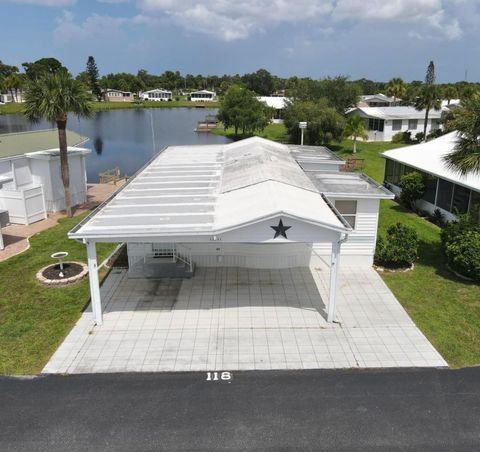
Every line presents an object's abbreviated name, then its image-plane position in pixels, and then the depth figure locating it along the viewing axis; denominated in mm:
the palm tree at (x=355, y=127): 41219
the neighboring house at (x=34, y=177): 20125
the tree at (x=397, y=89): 70500
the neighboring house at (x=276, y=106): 69388
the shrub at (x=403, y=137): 45625
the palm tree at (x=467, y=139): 13898
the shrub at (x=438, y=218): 20500
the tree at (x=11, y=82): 111181
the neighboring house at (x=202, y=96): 140750
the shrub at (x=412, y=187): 22047
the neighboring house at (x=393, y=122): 46781
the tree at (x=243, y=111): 50656
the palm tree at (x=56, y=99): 18688
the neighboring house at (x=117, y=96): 138500
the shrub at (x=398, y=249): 15344
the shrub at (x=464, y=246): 14047
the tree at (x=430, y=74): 98438
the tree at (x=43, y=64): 120788
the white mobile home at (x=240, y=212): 10930
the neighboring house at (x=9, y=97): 119312
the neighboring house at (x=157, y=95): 141250
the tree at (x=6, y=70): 125338
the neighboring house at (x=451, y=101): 56012
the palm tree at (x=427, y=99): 41406
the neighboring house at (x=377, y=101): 72181
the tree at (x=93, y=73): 133175
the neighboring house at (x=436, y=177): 18519
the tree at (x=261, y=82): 138000
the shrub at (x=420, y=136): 43169
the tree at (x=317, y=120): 40969
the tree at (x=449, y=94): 52334
